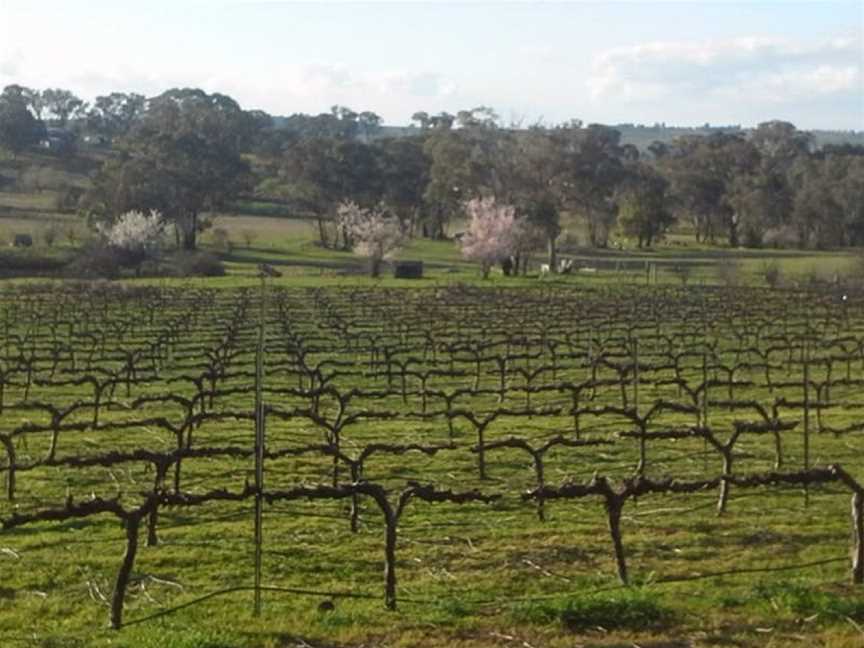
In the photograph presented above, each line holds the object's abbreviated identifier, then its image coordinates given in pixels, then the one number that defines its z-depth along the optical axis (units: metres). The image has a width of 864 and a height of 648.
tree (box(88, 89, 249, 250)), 72.50
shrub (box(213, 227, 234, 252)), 71.38
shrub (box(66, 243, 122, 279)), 58.80
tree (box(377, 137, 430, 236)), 83.50
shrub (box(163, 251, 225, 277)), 60.62
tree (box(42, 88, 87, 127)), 135.38
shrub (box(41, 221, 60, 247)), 67.31
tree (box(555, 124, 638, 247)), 75.25
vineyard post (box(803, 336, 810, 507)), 13.13
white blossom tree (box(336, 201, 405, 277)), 63.41
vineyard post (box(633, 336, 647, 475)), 14.18
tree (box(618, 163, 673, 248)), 78.81
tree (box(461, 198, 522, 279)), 63.31
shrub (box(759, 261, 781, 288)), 56.47
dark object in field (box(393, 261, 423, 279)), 60.53
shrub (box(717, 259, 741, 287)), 56.81
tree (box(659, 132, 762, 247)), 84.69
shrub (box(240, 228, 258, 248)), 73.44
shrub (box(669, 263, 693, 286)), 57.40
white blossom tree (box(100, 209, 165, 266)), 61.81
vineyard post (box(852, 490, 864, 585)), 9.16
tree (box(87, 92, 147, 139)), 125.81
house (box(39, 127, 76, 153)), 109.62
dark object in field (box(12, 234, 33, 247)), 66.25
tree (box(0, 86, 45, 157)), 103.25
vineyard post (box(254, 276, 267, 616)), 8.47
